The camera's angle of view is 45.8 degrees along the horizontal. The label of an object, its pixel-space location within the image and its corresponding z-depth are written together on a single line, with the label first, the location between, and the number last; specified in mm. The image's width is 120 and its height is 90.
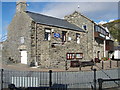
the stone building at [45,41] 19297
